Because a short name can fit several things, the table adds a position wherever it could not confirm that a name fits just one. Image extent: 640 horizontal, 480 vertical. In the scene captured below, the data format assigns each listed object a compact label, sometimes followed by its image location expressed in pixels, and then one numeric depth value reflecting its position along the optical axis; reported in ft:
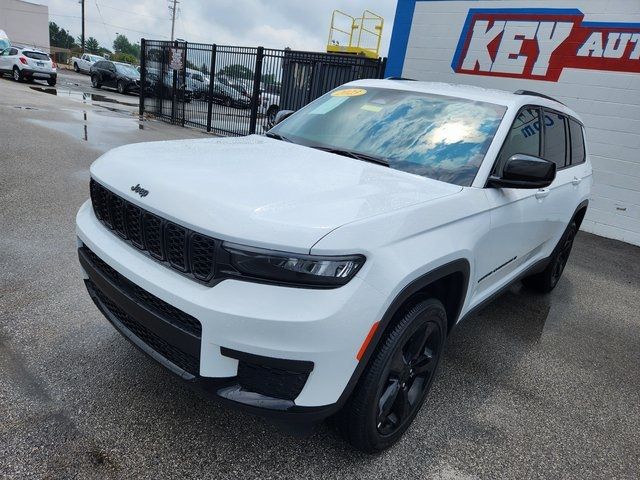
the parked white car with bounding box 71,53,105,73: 121.77
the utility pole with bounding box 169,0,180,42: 218.44
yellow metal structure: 51.19
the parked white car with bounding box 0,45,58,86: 72.64
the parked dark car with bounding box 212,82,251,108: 44.50
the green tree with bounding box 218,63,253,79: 43.42
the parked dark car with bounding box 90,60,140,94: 80.79
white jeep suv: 5.54
